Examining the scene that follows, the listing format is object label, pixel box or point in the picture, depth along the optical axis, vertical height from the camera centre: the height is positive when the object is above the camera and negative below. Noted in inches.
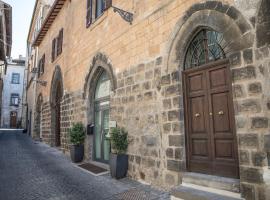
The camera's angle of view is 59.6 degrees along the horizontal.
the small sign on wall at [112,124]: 243.0 +2.7
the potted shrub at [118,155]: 212.8 -25.7
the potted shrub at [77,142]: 303.2 -19.6
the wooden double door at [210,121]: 145.1 +2.7
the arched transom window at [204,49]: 157.6 +54.2
